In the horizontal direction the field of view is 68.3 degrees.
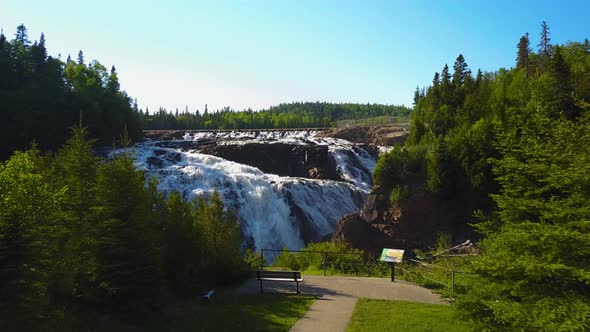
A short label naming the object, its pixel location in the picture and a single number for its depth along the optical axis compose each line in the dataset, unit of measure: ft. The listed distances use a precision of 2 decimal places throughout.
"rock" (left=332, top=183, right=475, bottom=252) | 83.71
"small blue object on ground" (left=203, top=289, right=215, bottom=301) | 45.47
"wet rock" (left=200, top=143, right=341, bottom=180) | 165.68
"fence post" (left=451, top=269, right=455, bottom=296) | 30.76
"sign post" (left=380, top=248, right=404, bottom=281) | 51.93
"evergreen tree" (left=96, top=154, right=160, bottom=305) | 35.94
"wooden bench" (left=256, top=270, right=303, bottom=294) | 48.73
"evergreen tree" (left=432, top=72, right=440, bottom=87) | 205.34
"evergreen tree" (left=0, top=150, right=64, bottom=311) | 25.76
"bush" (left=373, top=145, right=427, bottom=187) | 90.99
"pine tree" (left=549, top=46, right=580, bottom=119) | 90.84
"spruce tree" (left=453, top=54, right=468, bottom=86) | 217.36
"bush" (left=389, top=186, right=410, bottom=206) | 87.81
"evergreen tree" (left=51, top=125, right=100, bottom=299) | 33.63
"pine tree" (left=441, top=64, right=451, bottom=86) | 173.04
